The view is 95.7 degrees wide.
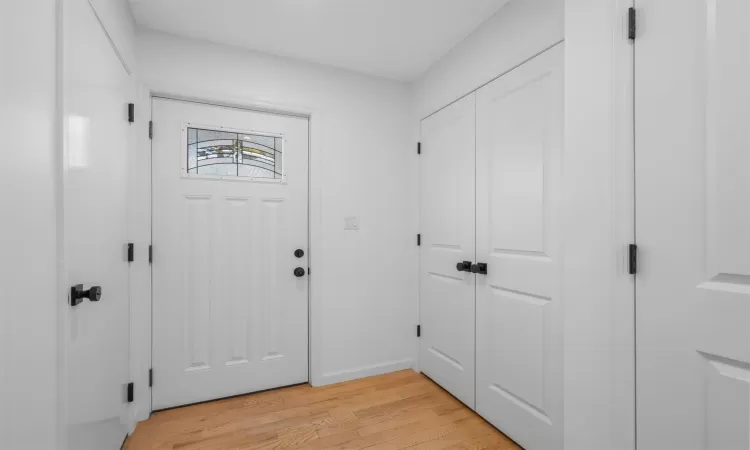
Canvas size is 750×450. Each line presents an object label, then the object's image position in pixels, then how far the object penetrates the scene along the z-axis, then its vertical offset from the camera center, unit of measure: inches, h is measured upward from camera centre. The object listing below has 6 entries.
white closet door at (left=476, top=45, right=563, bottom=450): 65.4 -5.9
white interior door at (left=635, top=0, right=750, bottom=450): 35.1 +0.1
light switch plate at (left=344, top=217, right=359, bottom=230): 103.9 +0.0
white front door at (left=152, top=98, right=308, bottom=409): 85.9 -7.7
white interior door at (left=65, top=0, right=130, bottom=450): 46.1 -0.5
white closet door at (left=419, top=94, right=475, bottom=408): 88.3 -6.8
